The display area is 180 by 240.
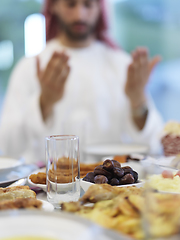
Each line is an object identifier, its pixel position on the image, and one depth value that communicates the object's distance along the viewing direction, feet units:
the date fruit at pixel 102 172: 1.54
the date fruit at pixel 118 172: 1.53
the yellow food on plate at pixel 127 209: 0.84
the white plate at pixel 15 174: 1.78
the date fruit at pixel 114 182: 1.50
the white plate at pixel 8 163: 1.95
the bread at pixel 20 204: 1.10
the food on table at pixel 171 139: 2.53
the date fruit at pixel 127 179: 1.51
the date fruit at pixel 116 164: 1.58
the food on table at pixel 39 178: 1.70
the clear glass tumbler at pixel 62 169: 1.47
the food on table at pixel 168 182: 1.33
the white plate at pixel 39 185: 1.63
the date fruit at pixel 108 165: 1.54
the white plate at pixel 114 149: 3.18
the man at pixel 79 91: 4.40
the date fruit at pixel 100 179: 1.47
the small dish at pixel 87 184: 1.48
